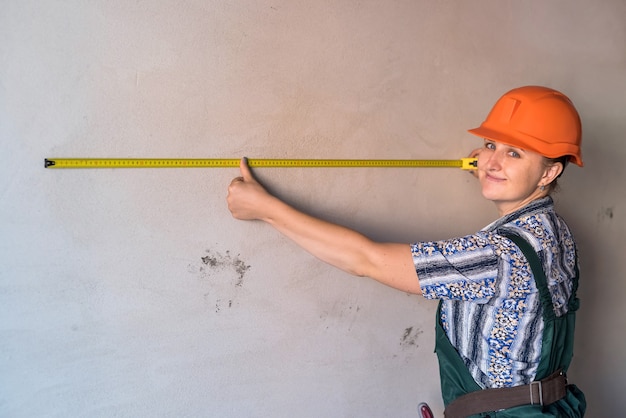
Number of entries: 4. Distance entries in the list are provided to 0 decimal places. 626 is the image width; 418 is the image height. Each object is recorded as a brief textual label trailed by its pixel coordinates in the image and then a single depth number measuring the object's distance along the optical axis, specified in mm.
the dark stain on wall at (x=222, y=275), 1563
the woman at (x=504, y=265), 1311
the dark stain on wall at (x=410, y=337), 1972
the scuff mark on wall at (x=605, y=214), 2477
